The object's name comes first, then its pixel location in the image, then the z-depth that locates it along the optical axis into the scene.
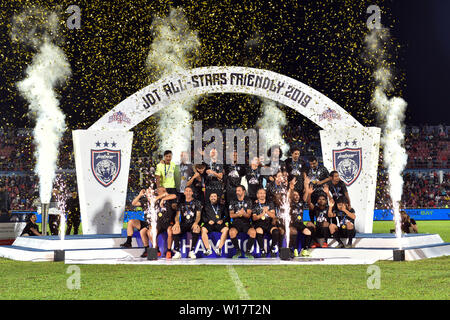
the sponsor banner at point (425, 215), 33.53
